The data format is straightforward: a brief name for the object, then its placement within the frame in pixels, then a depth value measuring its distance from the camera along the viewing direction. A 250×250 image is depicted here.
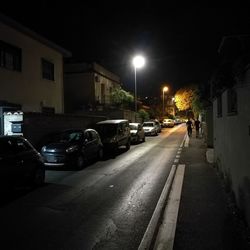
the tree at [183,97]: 33.28
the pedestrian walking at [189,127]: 23.31
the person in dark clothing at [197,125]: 22.45
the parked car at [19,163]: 6.00
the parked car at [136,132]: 18.31
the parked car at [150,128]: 25.03
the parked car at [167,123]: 39.84
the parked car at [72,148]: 9.61
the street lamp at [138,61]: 25.07
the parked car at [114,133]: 13.43
